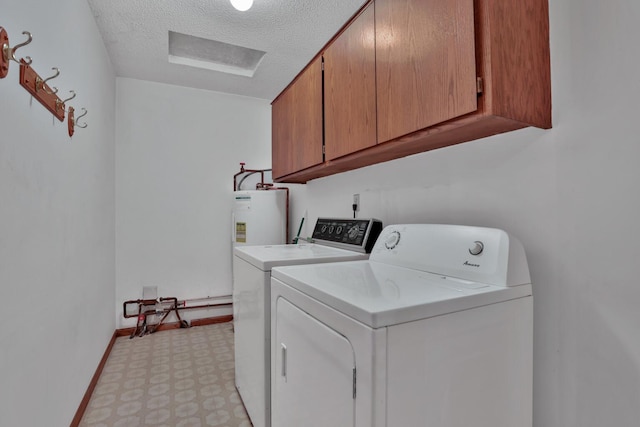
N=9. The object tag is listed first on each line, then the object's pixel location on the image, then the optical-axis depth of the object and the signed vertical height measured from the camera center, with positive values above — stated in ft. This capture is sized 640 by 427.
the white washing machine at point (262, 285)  4.81 -1.17
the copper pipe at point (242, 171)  11.94 +1.77
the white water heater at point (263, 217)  10.27 -0.03
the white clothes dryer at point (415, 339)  2.39 -1.10
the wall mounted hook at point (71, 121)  5.45 +1.74
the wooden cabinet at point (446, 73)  3.04 +1.62
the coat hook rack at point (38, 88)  3.77 +1.74
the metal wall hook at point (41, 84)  4.06 +1.80
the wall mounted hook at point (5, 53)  3.19 +1.74
